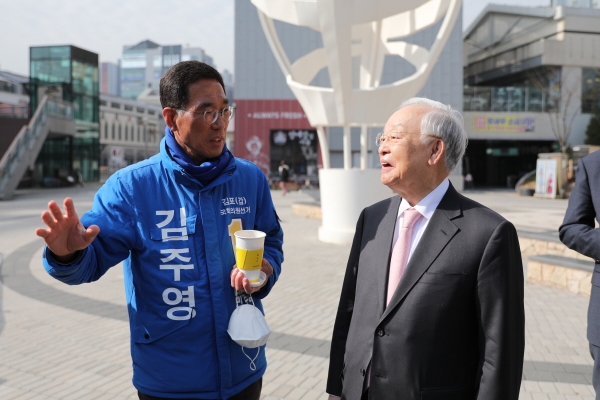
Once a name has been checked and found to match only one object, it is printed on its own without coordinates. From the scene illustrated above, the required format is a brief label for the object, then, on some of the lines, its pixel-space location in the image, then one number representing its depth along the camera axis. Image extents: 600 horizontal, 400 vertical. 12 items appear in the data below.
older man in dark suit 1.89
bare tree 33.88
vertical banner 24.92
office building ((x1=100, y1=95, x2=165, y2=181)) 68.69
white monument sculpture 10.05
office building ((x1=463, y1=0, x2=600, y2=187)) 33.88
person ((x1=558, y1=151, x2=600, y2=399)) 2.60
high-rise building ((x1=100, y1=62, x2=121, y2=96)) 133.76
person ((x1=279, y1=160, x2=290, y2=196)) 26.05
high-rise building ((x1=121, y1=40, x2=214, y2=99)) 93.06
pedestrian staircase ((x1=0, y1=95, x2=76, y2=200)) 23.66
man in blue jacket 2.09
